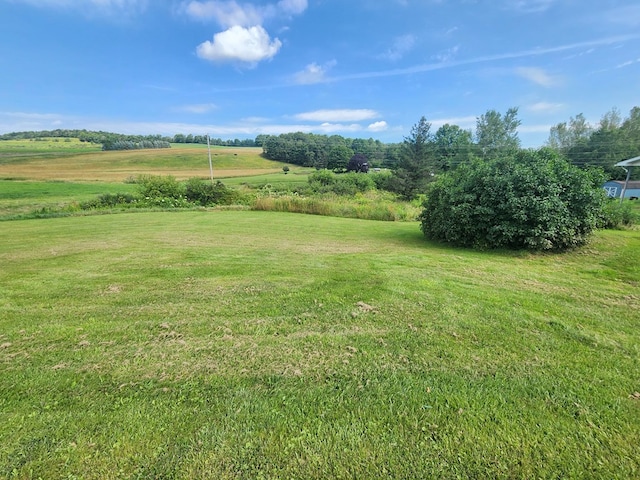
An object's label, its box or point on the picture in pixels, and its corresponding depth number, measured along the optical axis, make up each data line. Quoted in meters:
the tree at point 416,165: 33.38
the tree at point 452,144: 47.71
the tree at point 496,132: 45.03
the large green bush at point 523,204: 5.84
